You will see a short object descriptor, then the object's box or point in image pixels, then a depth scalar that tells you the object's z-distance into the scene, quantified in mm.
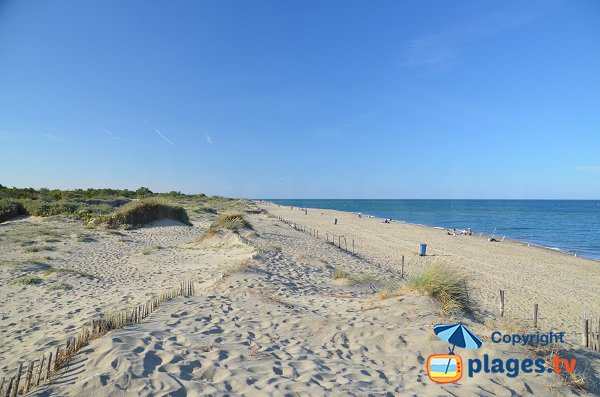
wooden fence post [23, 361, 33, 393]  4249
